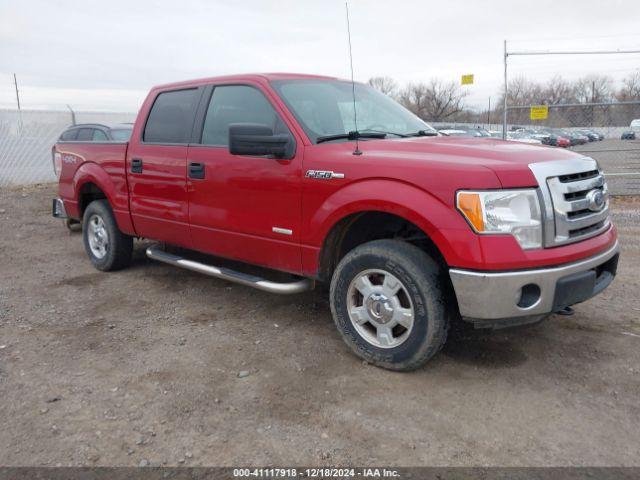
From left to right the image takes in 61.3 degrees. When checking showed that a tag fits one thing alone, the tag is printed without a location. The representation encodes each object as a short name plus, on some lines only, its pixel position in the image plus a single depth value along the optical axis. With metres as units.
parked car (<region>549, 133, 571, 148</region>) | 23.28
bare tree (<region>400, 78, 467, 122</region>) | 48.08
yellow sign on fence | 10.06
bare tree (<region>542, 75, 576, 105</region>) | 48.25
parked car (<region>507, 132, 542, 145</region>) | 24.98
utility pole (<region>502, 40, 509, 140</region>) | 10.26
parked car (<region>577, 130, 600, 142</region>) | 23.23
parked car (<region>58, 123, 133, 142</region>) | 11.73
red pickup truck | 2.98
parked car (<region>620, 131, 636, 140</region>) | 14.29
